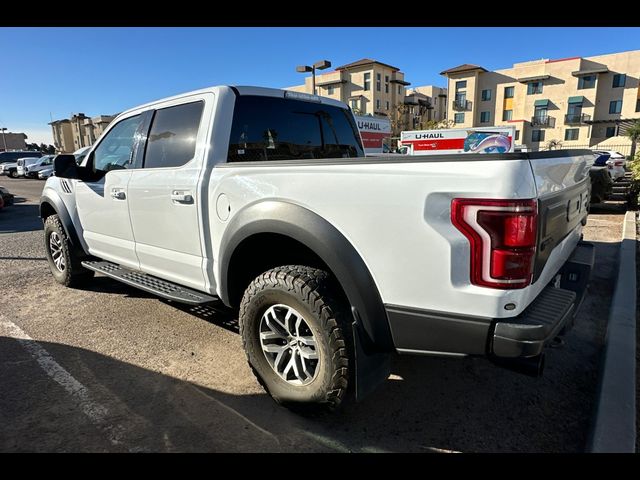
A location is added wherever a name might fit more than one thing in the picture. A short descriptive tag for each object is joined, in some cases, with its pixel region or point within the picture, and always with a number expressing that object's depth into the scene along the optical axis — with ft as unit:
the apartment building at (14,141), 281.25
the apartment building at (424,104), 193.82
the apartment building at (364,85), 183.11
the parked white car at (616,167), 44.26
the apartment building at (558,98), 148.46
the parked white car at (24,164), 96.58
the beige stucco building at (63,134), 300.46
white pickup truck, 5.86
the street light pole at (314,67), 51.75
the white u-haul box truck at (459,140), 59.57
